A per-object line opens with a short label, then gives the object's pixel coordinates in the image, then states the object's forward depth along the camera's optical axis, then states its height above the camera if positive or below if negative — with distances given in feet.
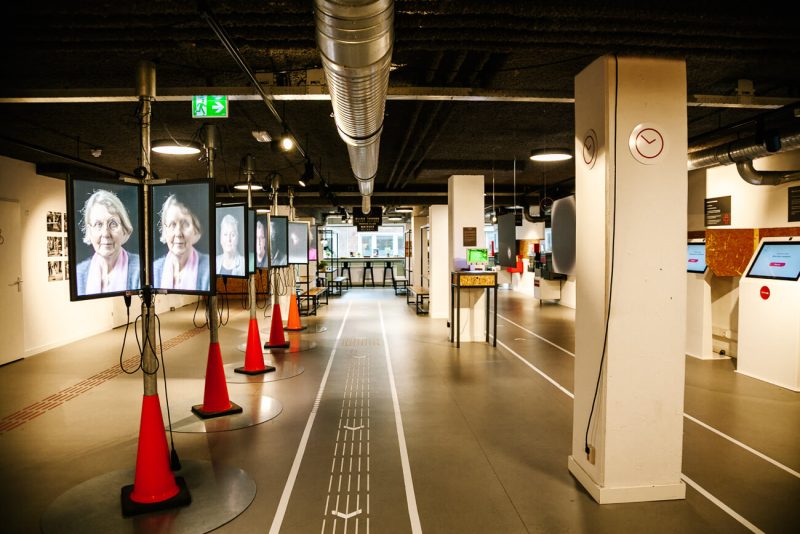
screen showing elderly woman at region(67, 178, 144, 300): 8.55 +0.35
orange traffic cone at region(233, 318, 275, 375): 20.19 -4.41
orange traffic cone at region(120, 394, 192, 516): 9.63 -4.49
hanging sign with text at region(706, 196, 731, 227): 22.31 +1.96
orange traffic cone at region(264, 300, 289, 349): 25.01 -4.23
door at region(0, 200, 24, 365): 22.62 -1.32
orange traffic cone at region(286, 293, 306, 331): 30.92 -4.24
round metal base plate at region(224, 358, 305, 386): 19.37 -5.07
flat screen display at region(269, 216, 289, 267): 22.15 +0.67
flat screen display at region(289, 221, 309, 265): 27.17 +0.76
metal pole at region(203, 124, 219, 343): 14.94 +3.21
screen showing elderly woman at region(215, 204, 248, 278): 14.40 +0.44
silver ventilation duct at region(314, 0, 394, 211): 6.88 +3.49
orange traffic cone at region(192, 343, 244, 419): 14.99 -4.43
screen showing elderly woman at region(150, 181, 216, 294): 9.80 +0.45
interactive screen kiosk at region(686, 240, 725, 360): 22.88 -2.59
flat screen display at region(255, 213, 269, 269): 20.38 +0.62
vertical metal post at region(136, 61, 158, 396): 9.71 +1.12
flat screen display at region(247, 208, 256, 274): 18.30 +0.66
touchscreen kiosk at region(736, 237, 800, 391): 17.84 -2.51
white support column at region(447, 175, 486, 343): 27.63 +1.77
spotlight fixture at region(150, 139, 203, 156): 18.69 +4.64
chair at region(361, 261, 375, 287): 69.21 -2.91
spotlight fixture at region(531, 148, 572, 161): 22.52 +4.77
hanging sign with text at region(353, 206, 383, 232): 48.03 +3.65
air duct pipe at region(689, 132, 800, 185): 15.76 +3.59
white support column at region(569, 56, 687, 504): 9.75 -0.47
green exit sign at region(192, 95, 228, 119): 14.25 +4.56
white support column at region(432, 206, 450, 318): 36.86 -1.02
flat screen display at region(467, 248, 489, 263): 26.43 -0.08
